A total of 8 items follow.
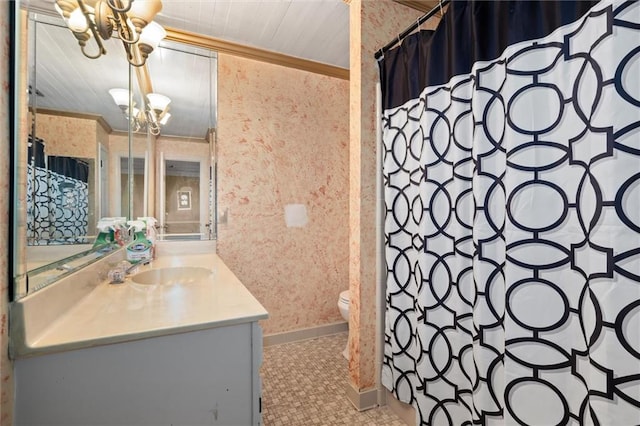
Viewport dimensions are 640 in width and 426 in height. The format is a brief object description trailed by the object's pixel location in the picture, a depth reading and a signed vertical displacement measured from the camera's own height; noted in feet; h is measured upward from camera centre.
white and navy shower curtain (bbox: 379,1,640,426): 2.35 +0.00
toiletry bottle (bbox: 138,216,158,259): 6.06 -0.33
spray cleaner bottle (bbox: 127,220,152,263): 5.11 -0.56
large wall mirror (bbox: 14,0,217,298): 2.75 +1.09
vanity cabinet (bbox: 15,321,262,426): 2.52 -1.59
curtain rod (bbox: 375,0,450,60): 4.15 +3.00
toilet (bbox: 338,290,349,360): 7.18 -2.29
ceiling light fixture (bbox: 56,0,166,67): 3.71 +2.85
